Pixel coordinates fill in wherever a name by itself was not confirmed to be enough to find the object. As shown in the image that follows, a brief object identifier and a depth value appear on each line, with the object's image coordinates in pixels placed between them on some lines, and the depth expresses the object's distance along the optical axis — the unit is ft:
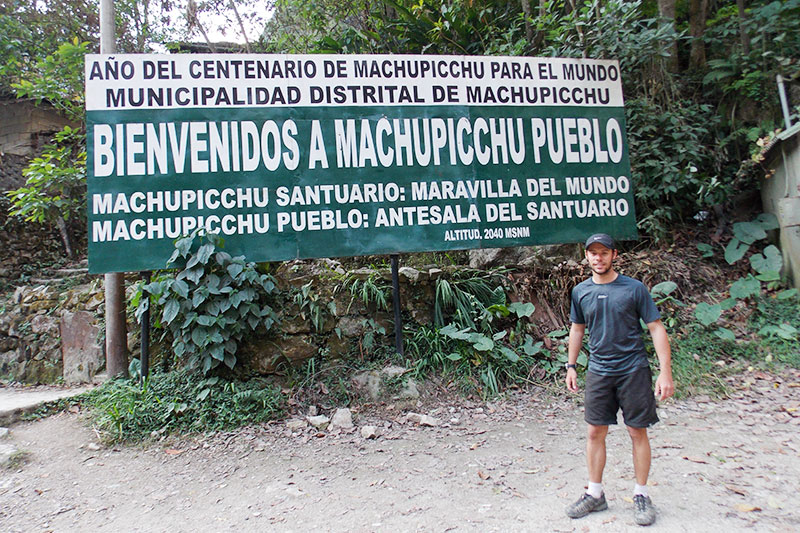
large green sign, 15.26
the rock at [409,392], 15.25
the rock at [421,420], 13.96
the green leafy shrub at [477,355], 15.97
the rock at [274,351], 15.71
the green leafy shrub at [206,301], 14.05
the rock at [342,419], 13.93
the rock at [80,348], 18.13
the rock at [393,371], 15.80
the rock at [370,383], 15.44
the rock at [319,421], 13.87
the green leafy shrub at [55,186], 18.17
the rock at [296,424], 13.84
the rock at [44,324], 20.31
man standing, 8.29
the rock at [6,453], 12.22
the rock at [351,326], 16.96
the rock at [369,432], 13.36
